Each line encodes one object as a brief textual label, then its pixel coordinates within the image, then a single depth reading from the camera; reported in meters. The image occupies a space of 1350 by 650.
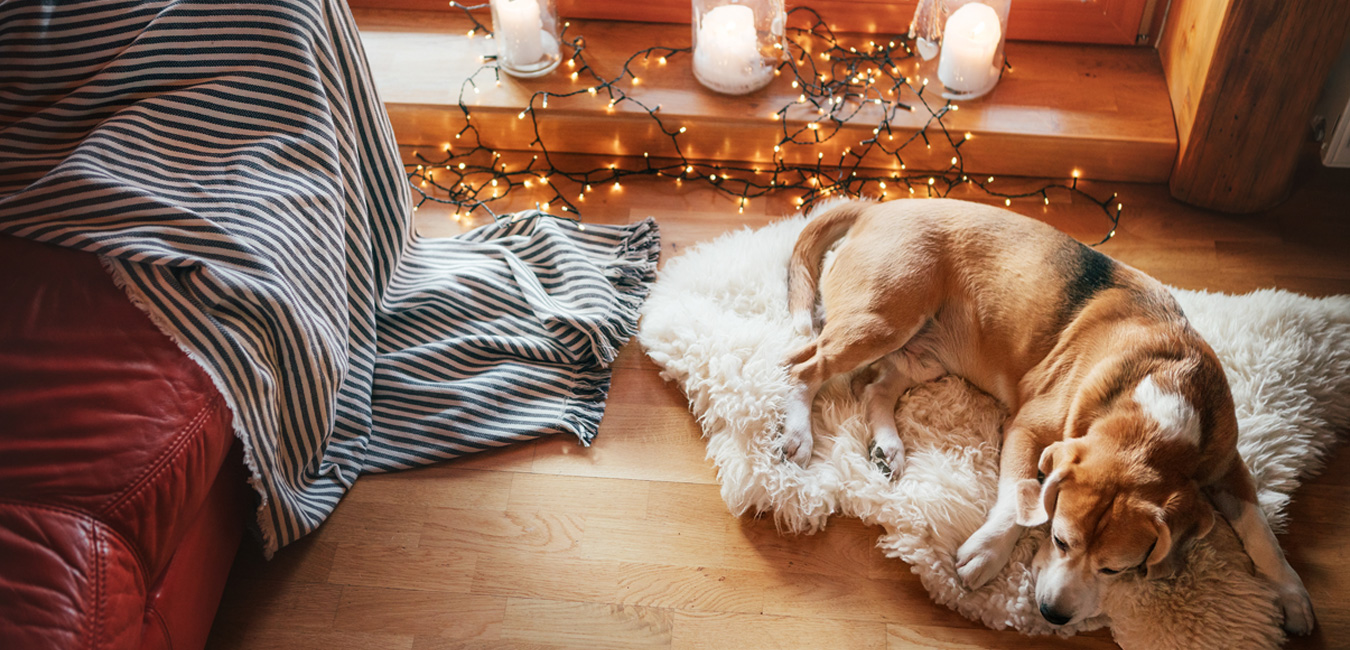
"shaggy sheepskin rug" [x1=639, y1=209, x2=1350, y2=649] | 1.75
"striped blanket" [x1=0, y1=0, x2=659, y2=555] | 1.62
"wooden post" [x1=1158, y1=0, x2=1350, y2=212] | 2.21
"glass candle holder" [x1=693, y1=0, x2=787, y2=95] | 2.62
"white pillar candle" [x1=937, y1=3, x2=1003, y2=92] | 2.55
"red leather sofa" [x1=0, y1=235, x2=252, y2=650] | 1.35
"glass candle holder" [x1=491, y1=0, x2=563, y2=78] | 2.69
